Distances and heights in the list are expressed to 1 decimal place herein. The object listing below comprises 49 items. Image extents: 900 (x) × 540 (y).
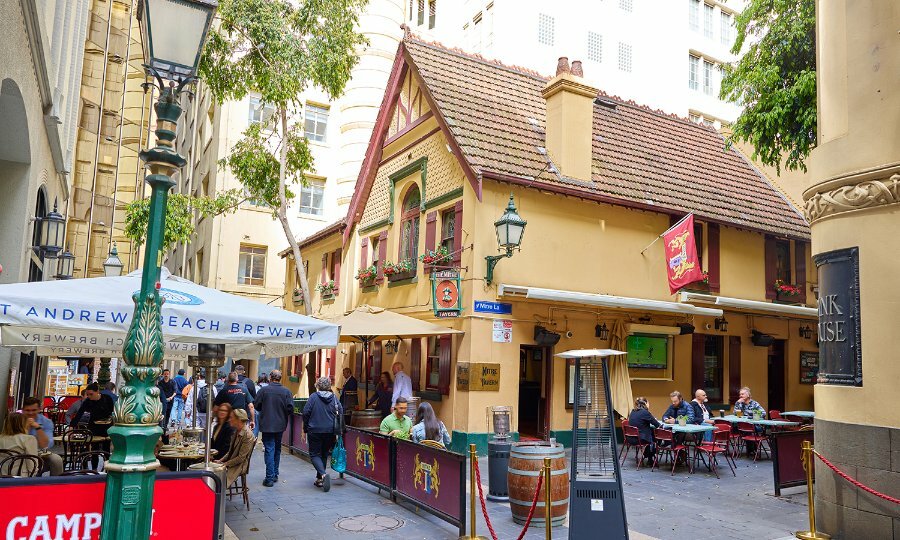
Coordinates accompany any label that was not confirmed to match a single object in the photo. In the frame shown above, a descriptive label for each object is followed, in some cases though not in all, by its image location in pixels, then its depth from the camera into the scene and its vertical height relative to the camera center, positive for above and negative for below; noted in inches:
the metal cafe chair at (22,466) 303.9 -64.5
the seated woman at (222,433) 366.3 -52.1
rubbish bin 382.3 -68.6
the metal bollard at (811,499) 315.0 -64.9
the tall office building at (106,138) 1326.3 +438.1
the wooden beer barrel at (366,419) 580.4 -66.1
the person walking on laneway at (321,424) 421.1 -52.1
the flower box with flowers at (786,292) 732.0 +70.9
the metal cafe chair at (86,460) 416.5 -83.1
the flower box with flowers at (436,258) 612.7 +77.8
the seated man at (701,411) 528.7 -44.7
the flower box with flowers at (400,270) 684.1 +73.9
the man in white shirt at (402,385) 610.2 -38.0
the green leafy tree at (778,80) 562.6 +236.4
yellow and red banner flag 570.3 +84.4
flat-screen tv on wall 647.8 +1.4
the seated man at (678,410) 518.9 -42.8
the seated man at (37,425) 369.7 -53.1
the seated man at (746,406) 573.6 -41.8
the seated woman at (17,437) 336.2 -54.4
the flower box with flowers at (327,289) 910.4 +68.4
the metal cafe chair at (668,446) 490.6 -66.5
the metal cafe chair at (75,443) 424.1 -71.6
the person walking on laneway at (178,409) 566.3 -63.1
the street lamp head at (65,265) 665.0 +67.6
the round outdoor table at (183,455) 333.1 -59.2
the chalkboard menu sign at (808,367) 761.0 -9.5
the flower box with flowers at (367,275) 769.9 +75.2
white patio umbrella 244.1 +6.6
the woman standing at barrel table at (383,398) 634.2 -52.0
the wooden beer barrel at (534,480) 329.1 -64.3
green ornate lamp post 167.3 +4.0
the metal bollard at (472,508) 282.7 -67.3
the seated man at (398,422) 410.6 -48.2
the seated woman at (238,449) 345.8 -57.4
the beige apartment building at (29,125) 339.7 +120.7
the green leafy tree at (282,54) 648.4 +274.2
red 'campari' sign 191.5 -52.1
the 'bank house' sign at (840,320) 316.8 +18.9
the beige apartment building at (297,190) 1117.7 +312.4
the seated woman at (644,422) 503.8 -51.8
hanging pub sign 581.0 +43.2
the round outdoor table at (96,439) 431.7 -69.3
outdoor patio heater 275.3 -53.7
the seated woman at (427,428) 396.8 -48.9
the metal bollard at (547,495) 268.2 -57.8
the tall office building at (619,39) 1162.6 +573.2
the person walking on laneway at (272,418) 431.5 -51.5
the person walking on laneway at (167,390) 592.1 -50.6
